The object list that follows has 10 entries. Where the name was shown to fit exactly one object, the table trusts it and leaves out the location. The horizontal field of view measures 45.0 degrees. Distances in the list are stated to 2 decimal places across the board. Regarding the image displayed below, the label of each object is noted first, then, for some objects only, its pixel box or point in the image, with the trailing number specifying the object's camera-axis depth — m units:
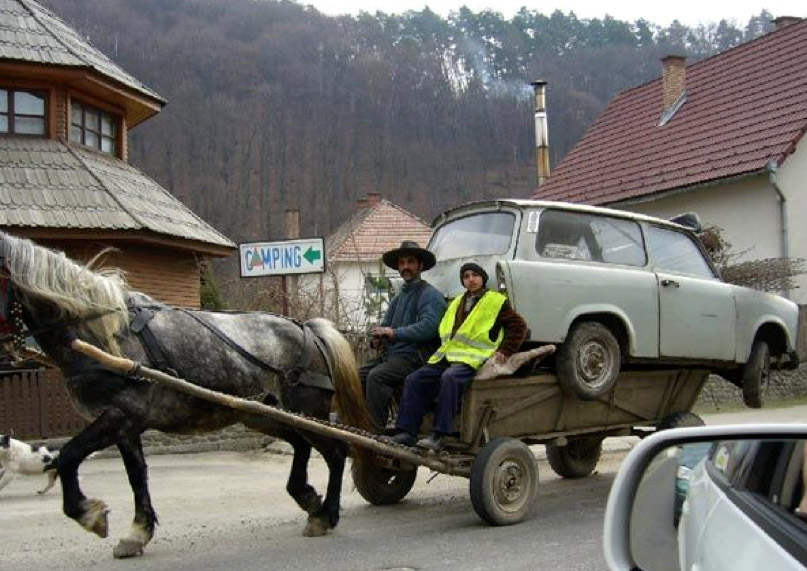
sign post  12.11
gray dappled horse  6.20
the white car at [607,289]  7.58
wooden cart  7.12
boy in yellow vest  7.14
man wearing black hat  7.51
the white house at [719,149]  19.94
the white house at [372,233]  40.09
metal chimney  25.75
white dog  9.84
